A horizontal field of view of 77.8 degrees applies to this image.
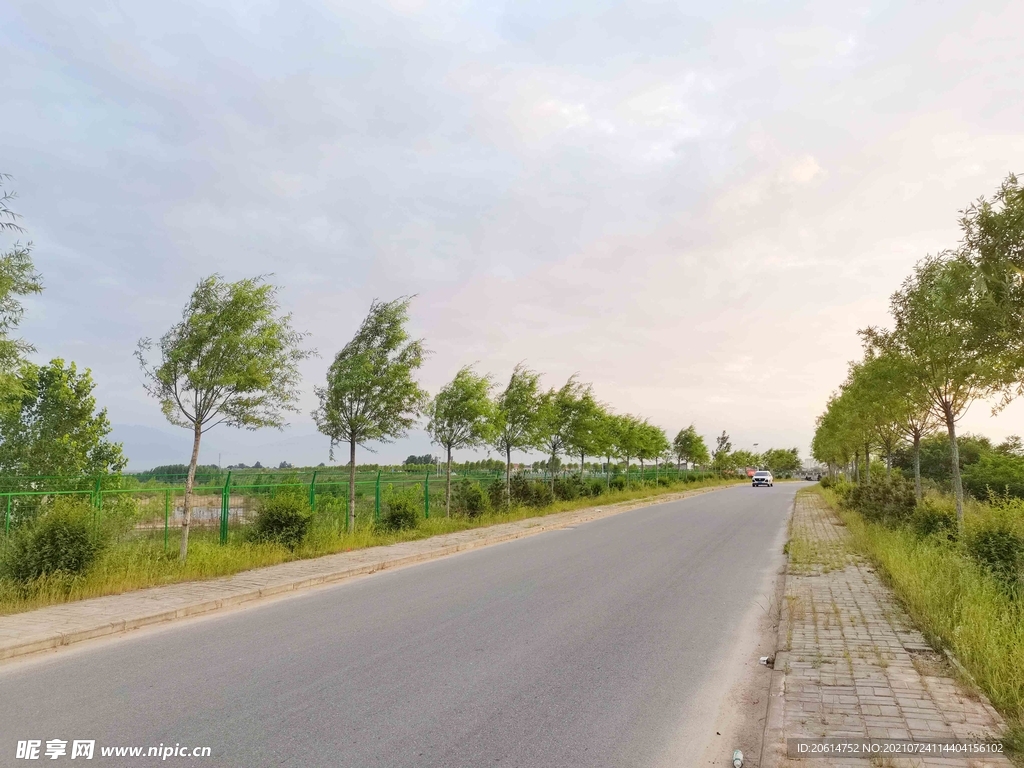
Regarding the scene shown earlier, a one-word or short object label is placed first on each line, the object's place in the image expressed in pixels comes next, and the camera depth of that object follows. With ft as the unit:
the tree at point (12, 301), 26.66
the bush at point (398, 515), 58.03
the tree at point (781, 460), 368.68
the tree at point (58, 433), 59.36
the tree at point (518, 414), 82.43
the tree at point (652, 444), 151.94
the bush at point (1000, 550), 27.84
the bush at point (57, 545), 29.73
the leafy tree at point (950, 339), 27.04
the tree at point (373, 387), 52.60
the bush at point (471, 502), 71.36
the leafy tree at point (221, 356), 38.58
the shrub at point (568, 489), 102.73
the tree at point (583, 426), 96.73
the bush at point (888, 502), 49.80
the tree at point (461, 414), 67.56
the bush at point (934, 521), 39.86
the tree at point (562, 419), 94.84
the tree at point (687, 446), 215.51
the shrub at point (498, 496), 78.54
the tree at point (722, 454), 286.87
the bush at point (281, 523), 44.60
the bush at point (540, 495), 87.71
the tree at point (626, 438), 131.03
